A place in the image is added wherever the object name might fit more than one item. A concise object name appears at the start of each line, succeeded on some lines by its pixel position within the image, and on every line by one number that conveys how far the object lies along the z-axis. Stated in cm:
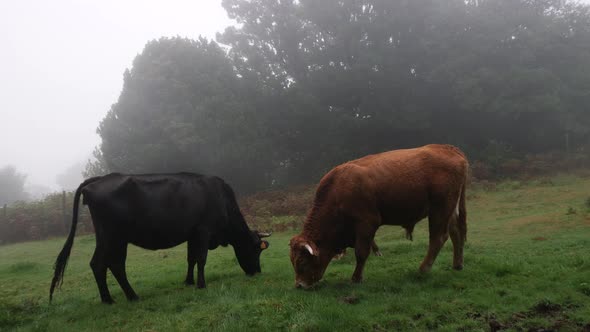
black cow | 781
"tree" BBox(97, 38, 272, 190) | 2767
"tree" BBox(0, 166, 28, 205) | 6506
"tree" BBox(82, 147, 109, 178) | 3163
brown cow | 734
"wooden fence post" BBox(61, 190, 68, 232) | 2498
